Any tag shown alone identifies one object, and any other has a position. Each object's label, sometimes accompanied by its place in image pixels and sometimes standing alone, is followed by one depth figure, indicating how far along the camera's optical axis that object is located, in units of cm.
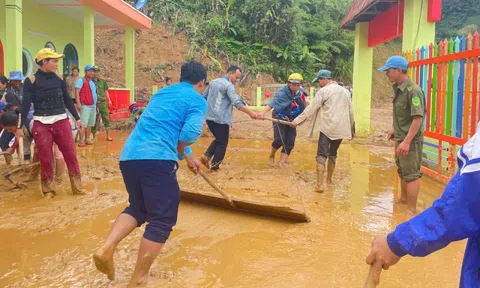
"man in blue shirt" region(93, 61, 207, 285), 300
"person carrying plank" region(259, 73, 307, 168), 773
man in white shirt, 624
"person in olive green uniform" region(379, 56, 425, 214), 477
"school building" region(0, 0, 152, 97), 852
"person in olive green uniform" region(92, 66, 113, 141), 1004
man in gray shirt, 696
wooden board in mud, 440
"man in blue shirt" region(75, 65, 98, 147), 918
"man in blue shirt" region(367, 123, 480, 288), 127
